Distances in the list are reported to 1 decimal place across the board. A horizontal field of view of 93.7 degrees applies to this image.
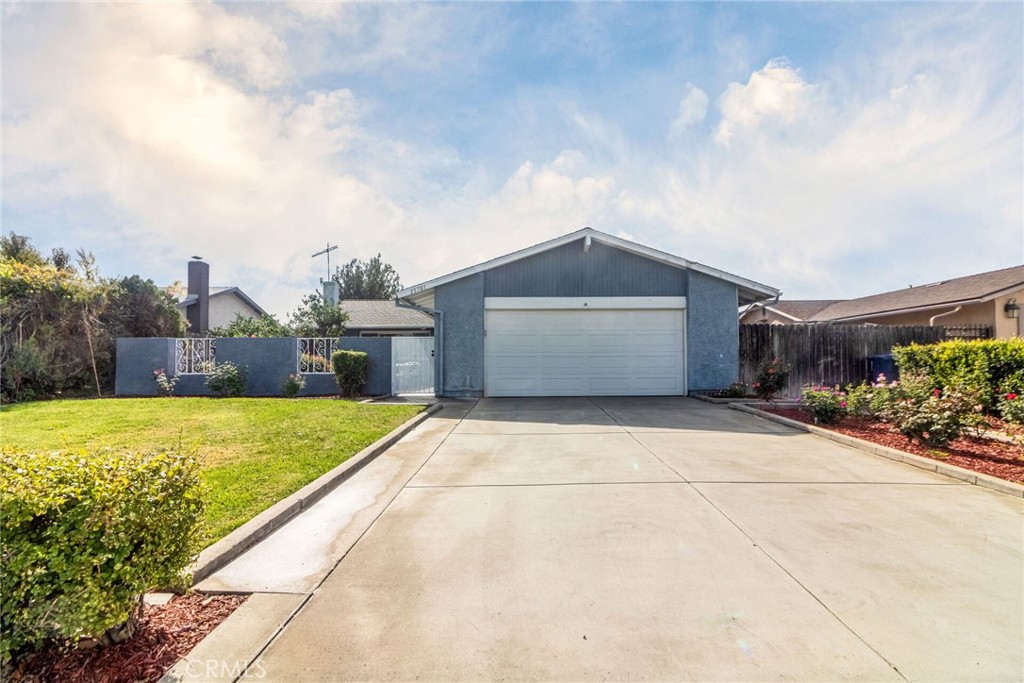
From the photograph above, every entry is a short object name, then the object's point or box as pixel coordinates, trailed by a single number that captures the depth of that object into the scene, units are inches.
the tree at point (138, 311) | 575.2
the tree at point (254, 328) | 681.6
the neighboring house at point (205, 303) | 858.1
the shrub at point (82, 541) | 76.0
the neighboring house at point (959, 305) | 586.2
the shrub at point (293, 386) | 507.5
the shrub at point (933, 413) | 241.4
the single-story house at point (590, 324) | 504.7
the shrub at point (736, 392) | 479.5
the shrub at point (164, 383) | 513.7
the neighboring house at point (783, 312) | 955.6
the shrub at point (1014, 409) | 264.7
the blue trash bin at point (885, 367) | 487.2
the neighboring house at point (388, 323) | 893.2
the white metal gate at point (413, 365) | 533.6
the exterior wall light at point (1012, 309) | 581.9
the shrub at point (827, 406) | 319.0
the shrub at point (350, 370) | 486.9
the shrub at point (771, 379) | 441.4
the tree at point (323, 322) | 850.8
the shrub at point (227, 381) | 504.4
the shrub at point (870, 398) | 286.4
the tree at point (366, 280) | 1795.0
